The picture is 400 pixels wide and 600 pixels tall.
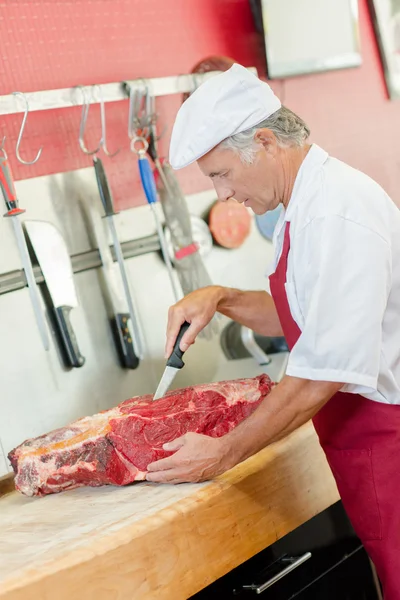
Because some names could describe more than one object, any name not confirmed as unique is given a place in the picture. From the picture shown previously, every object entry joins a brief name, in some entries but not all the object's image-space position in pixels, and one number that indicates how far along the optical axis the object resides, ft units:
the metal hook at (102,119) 7.86
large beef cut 6.22
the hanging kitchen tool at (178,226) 8.62
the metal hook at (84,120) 7.77
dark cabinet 6.09
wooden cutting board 4.84
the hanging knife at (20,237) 7.27
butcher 5.42
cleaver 7.57
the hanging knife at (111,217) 7.97
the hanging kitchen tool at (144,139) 8.24
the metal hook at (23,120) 7.16
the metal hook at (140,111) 8.18
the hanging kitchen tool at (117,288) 8.00
